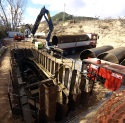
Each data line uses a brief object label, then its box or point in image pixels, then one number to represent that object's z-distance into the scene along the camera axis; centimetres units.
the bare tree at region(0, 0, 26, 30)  4392
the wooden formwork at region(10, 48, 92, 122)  685
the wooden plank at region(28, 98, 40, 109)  839
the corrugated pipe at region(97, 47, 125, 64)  1307
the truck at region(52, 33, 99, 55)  2019
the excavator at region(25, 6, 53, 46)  2002
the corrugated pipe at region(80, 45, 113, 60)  1536
